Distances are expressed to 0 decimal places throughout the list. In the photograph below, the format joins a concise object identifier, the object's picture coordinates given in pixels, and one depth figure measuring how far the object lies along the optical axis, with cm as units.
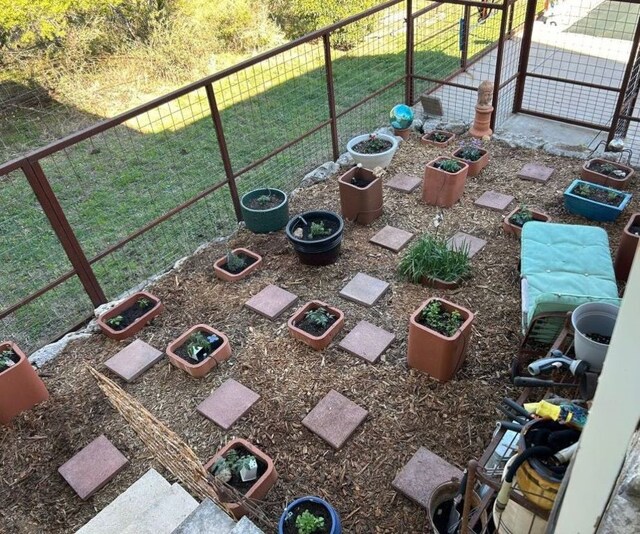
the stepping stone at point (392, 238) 464
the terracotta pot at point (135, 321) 401
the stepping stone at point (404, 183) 537
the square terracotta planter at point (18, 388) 336
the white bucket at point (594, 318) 278
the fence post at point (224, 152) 436
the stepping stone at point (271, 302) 409
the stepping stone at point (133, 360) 373
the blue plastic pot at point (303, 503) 258
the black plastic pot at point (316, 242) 431
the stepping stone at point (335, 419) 321
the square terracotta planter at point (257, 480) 278
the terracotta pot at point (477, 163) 536
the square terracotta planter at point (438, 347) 323
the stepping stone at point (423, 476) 289
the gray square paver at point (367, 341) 369
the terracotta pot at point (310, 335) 372
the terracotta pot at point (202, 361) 363
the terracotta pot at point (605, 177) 493
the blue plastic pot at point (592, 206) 458
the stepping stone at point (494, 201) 498
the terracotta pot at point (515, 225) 459
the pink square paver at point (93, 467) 311
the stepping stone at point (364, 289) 412
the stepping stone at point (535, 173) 532
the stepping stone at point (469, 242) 450
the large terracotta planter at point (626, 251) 392
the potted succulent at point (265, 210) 480
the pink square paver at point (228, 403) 338
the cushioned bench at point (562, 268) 305
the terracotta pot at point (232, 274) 442
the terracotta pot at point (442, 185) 492
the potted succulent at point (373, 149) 543
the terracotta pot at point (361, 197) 476
